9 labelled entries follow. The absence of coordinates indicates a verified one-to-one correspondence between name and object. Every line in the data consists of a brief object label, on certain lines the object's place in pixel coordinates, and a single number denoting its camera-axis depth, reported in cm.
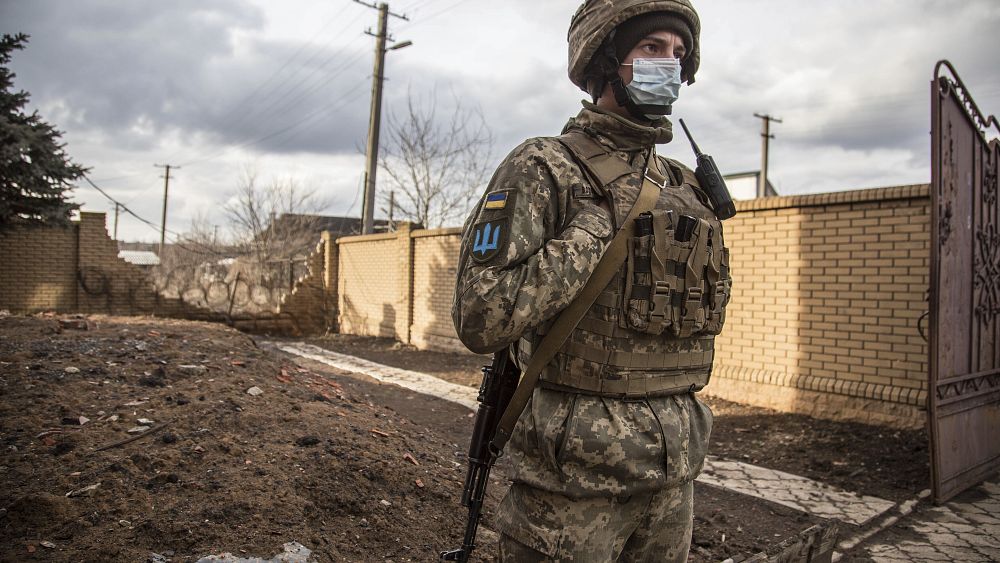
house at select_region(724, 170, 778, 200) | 2428
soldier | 139
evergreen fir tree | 938
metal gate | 397
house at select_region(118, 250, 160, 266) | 4781
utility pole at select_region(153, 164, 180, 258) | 3909
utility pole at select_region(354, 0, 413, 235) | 1534
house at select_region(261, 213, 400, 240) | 2330
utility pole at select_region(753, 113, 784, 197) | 2700
